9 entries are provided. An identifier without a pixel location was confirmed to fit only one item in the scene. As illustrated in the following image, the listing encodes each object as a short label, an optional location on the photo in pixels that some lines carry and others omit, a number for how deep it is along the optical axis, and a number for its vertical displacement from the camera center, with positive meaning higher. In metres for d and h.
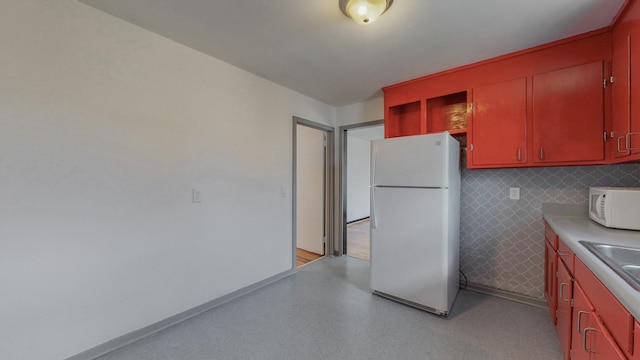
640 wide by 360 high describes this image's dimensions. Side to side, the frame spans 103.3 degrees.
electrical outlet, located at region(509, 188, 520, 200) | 2.47 -0.12
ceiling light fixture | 1.56 +1.08
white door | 3.99 -0.13
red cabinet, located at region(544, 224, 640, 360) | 0.84 -0.57
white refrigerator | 2.18 -0.36
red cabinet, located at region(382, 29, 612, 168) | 1.93 +0.67
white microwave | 1.60 -0.17
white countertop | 0.83 -0.33
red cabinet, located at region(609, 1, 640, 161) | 1.47 +0.60
